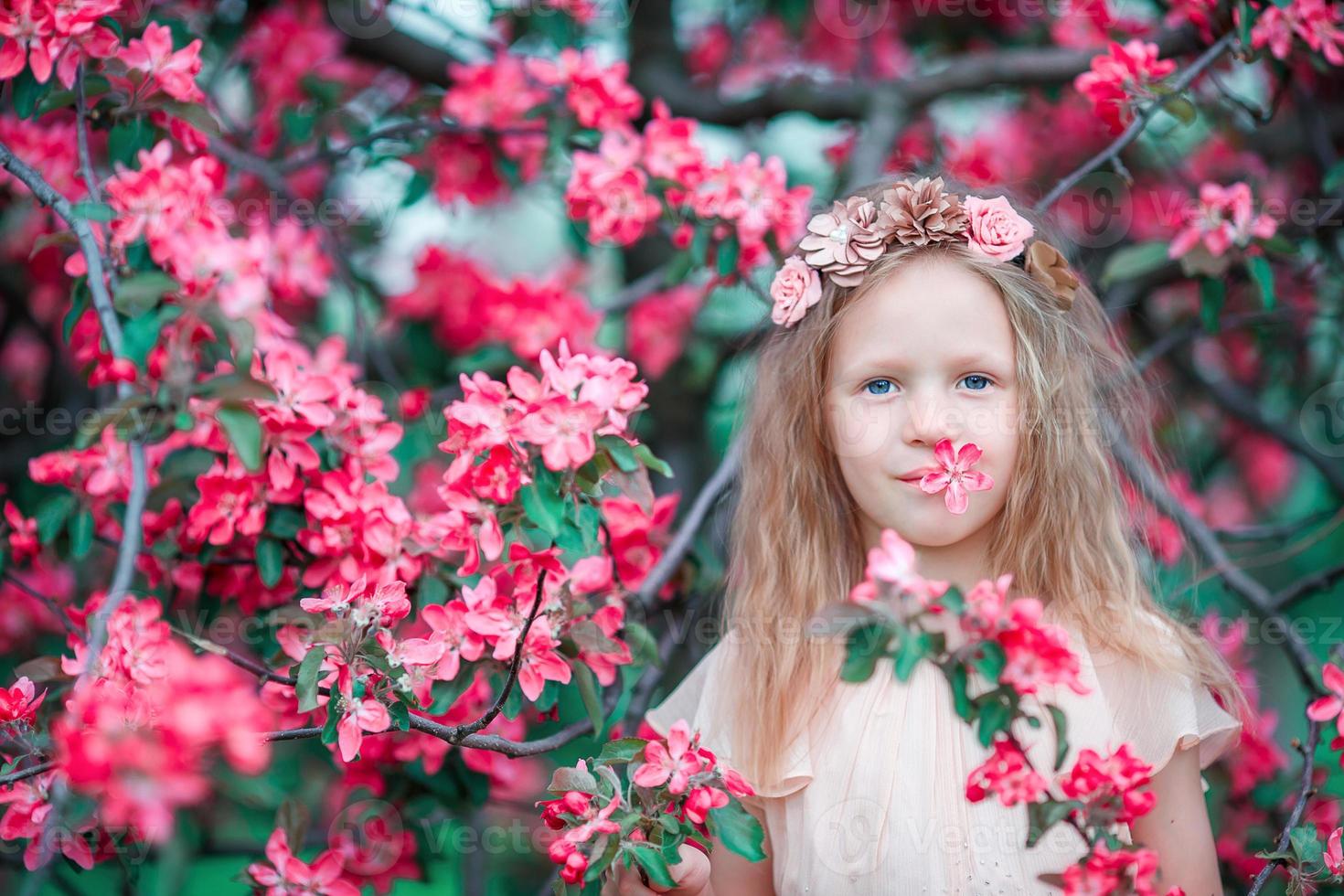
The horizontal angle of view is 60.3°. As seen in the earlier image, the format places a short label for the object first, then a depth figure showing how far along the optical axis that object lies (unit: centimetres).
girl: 146
